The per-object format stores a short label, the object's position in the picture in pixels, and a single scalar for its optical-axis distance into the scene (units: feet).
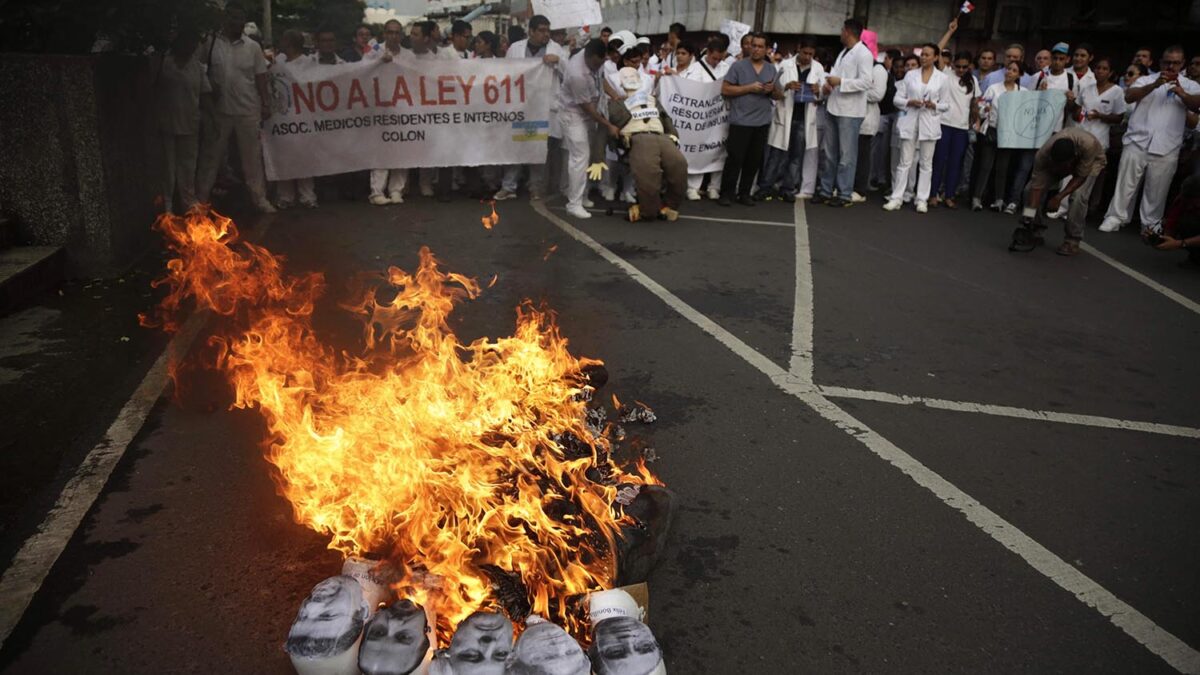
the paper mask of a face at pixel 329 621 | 8.53
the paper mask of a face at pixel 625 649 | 8.50
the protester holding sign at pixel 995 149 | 37.24
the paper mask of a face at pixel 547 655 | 8.27
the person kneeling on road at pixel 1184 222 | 27.25
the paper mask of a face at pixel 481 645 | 8.40
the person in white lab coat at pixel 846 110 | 36.52
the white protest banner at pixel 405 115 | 34.24
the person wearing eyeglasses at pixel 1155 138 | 33.68
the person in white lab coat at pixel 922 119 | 37.09
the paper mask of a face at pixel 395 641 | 8.39
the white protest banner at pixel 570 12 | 36.42
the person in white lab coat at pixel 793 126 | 38.11
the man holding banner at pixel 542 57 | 37.83
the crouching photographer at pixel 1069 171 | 28.60
